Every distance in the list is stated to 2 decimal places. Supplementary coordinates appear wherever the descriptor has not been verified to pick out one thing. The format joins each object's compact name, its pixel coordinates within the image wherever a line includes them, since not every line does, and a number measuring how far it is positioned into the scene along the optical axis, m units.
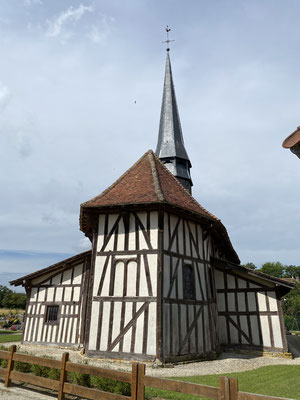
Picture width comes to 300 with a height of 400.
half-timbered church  8.82
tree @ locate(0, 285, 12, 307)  63.61
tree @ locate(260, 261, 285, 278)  53.94
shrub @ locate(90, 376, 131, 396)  4.59
